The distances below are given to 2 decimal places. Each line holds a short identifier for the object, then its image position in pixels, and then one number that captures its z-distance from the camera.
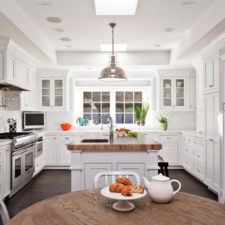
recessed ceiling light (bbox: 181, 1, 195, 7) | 3.50
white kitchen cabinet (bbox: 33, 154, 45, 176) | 5.55
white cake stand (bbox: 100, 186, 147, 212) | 1.43
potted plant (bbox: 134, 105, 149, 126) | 7.12
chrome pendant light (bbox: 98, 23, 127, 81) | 3.84
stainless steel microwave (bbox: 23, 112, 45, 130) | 5.99
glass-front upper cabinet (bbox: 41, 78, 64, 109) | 6.76
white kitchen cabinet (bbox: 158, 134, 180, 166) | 6.45
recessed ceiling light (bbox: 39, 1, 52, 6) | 3.47
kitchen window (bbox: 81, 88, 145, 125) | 7.32
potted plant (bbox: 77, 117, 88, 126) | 7.11
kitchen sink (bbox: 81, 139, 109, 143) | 4.02
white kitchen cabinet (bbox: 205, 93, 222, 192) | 4.08
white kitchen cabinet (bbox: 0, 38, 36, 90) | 4.30
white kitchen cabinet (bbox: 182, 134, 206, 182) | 4.89
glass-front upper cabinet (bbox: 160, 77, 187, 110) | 6.77
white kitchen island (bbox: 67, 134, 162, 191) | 3.08
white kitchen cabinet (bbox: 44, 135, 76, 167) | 6.45
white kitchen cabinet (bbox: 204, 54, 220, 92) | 4.16
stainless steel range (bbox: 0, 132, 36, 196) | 4.18
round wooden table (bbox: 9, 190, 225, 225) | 1.34
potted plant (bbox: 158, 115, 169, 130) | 6.76
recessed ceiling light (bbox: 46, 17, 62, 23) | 4.07
